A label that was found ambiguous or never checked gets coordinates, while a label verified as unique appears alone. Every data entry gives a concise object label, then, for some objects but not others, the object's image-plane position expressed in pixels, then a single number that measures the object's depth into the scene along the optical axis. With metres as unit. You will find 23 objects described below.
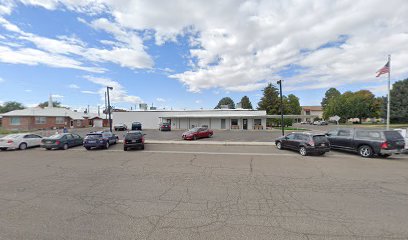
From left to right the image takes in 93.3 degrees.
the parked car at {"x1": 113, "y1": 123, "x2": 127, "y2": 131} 39.31
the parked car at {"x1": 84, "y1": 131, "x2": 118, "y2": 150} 15.62
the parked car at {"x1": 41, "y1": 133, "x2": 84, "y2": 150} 15.75
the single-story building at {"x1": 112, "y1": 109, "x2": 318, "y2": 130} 38.53
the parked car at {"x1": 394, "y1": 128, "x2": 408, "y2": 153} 12.26
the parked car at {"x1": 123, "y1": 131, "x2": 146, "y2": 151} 15.09
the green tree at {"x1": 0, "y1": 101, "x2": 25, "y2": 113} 78.69
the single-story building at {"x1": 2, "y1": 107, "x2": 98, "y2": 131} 40.84
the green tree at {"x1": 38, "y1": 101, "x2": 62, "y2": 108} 89.47
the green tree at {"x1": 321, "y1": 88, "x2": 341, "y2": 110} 104.69
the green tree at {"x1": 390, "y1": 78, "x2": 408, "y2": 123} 47.94
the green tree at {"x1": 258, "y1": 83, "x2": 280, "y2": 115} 50.55
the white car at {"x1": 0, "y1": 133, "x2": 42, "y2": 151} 15.52
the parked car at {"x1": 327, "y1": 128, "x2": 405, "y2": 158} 11.11
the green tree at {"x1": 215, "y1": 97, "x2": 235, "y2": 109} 120.26
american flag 16.73
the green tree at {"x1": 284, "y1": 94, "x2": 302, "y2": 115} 70.36
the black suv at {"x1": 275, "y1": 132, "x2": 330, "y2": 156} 12.02
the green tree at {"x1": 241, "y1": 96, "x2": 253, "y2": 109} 84.38
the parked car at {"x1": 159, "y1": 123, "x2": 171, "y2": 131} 35.44
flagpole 16.70
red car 22.38
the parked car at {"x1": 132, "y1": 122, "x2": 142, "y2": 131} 36.76
